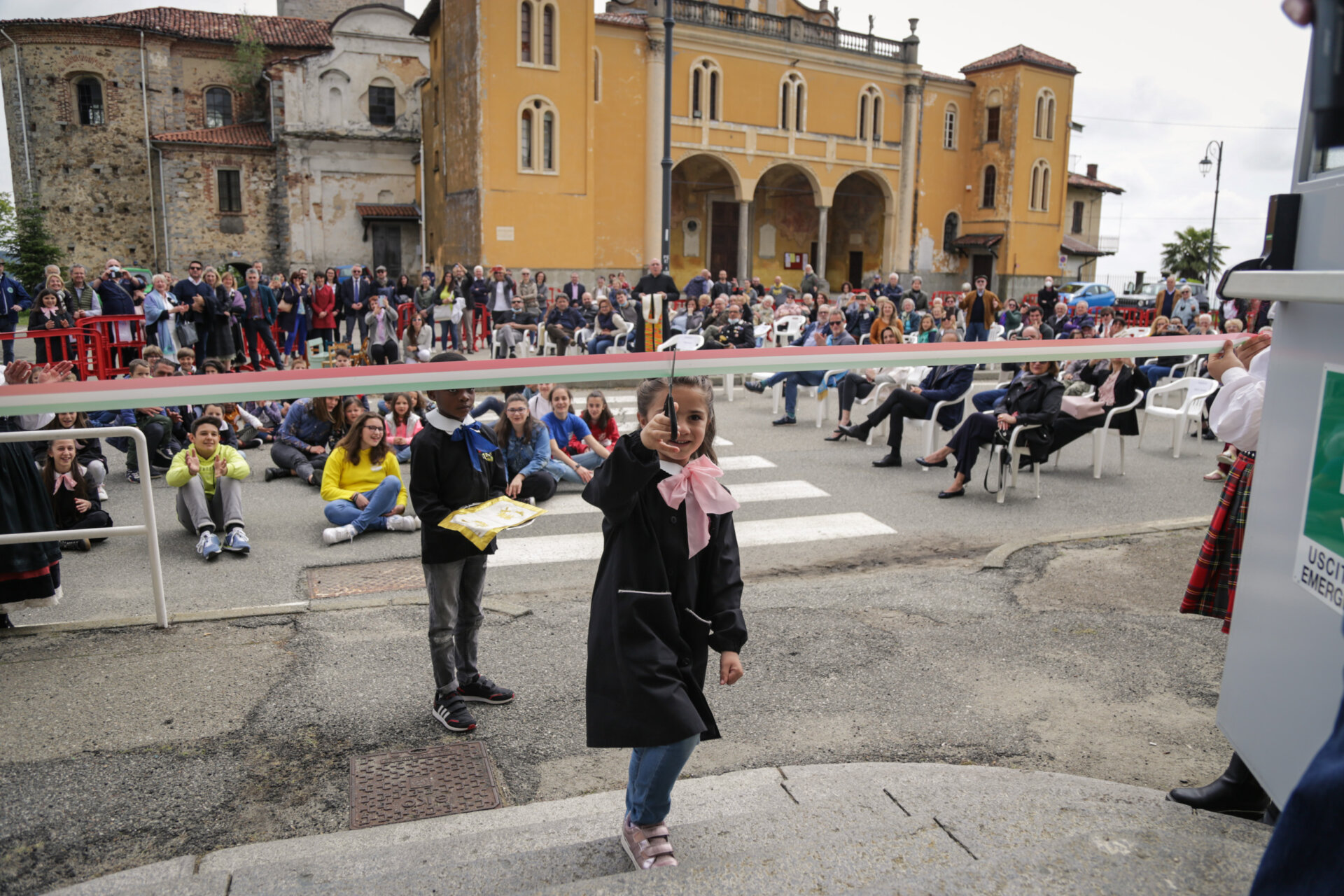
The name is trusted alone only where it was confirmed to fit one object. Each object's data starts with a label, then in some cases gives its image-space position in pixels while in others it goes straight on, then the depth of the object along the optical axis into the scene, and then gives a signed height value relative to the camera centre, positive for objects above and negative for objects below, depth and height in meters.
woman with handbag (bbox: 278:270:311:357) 19.20 -0.46
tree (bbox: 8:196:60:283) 38.00 +1.53
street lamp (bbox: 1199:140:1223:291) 36.72 +5.54
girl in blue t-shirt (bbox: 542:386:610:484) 9.97 -1.58
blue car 39.72 +0.39
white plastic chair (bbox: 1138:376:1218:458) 12.00 -1.28
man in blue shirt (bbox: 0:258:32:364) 15.12 -0.30
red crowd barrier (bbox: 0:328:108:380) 12.28 -0.89
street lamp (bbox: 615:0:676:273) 21.56 +3.49
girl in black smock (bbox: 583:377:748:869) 2.97 -0.99
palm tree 68.44 +3.63
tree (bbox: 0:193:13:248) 39.78 +2.84
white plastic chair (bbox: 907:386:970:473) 11.27 -1.50
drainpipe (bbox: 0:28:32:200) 40.38 +6.96
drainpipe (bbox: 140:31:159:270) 41.47 +5.09
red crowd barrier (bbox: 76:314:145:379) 13.84 -0.87
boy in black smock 4.49 -1.01
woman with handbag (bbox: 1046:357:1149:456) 10.25 -1.10
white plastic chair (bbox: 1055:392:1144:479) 10.61 -1.56
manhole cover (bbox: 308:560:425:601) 6.76 -2.11
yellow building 32.75 +6.02
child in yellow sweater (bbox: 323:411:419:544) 8.20 -1.72
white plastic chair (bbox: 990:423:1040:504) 9.60 -1.50
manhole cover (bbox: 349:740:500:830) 3.84 -2.07
